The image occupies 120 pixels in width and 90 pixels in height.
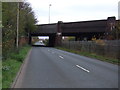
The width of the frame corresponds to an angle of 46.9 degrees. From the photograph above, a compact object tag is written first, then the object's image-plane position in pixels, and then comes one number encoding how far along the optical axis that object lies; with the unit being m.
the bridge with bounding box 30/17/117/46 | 27.13
